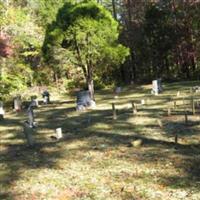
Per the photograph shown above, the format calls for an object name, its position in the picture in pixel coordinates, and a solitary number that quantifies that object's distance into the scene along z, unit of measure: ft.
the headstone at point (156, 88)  69.58
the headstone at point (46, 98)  73.93
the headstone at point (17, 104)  68.24
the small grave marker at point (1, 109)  61.75
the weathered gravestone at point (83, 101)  58.09
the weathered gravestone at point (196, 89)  64.40
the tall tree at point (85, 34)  62.78
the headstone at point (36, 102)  70.29
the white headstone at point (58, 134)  38.55
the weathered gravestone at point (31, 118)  46.55
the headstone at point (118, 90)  82.39
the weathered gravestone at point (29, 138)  36.64
